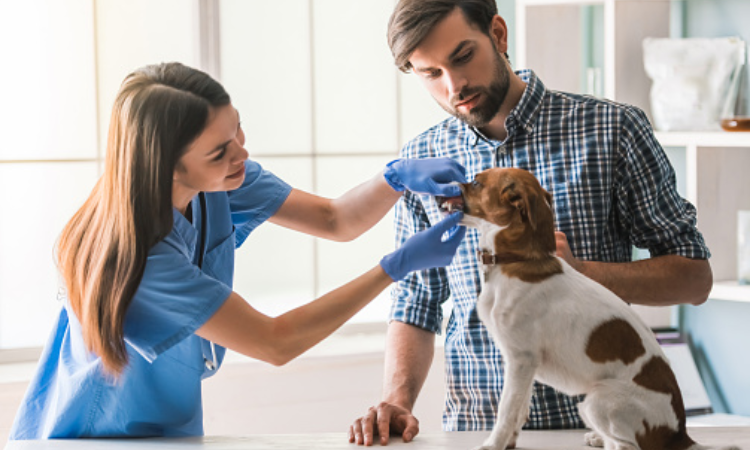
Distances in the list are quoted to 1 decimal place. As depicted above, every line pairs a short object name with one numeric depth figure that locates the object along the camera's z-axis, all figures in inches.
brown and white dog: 88.4
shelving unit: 135.3
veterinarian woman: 96.4
